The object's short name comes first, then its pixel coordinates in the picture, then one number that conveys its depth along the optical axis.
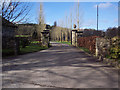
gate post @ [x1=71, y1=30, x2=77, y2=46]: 24.91
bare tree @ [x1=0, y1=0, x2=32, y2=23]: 9.98
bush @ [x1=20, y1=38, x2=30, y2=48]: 17.66
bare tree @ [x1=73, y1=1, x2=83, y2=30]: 34.58
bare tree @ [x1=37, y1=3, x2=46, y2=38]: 33.19
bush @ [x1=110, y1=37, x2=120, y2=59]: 6.66
